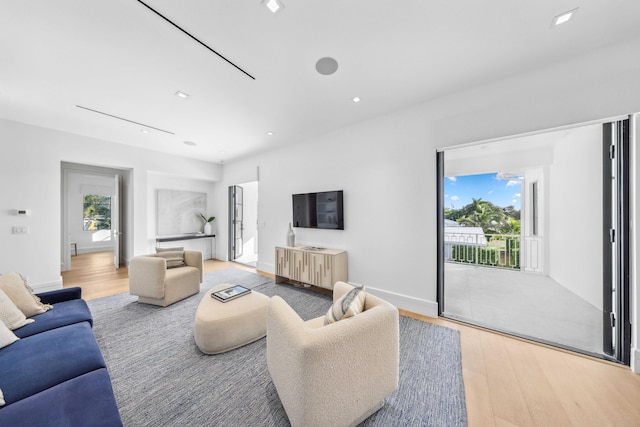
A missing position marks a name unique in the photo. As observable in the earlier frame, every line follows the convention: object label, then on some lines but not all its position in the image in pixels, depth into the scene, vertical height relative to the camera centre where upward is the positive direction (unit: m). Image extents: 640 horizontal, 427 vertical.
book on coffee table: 2.42 -0.92
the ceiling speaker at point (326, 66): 2.10 +1.46
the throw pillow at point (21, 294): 1.84 -0.70
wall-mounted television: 3.67 +0.05
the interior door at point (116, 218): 5.15 -0.12
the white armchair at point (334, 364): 1.13 -0.86
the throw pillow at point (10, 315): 1.65 -0.78
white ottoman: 2.02 -1.06
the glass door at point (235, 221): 6.05 -0.23
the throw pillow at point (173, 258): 3.47 -0.72
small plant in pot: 6.05 -0.25
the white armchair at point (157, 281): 3.00 -0.97
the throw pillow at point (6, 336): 1.44 -0.83
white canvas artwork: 5.38 +0.05
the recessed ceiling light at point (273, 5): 1.50 +1.45
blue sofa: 0.96 -0.89
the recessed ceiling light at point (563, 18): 1.61 +1.47
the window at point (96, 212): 7.12 +0.04
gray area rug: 1.43 -1.32
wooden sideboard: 3.41 -0.87
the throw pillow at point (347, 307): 1.39 -0.61
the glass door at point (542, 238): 2.03 -0.47
